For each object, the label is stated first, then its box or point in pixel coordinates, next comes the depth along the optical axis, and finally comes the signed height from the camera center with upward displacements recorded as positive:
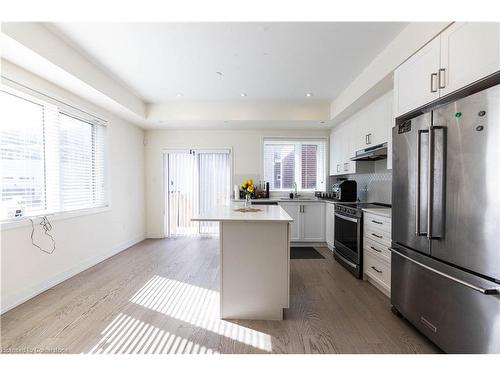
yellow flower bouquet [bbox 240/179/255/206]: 2.79 -0.03
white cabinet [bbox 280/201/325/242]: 4.54 -0.67
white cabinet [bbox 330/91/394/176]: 2.91 +0.79
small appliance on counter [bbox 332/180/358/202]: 4.14 -0.12
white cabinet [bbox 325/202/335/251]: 4.12 -0.75
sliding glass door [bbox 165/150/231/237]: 5.18 +0.06
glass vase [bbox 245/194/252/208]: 2.91 -0.23
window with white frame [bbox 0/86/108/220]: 2.34 +0.34
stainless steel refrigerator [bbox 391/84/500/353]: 1.31 -0.26
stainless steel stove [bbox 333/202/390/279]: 3.06 -0.75
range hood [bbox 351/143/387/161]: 3.03 +0.45
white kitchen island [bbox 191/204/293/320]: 2.10 -0.78
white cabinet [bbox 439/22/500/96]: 1.38 +0.87
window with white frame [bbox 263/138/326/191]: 5.14 +0.46
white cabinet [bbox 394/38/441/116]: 1.81 +0.92
